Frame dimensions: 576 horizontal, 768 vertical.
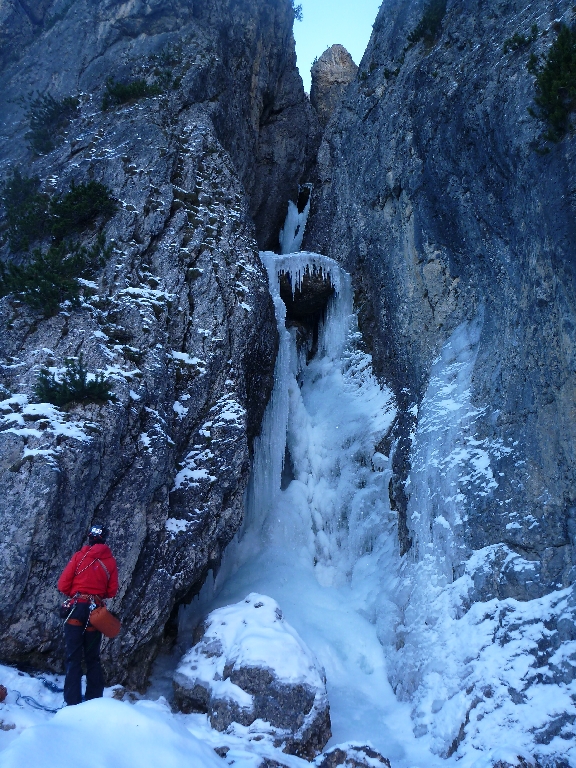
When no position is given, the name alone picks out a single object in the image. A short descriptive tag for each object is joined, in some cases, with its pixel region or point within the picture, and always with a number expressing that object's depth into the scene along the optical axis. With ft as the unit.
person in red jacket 21.61
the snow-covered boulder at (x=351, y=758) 21.26
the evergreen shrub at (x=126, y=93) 56.80
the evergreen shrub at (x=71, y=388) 30.86
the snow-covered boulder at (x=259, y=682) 25.55
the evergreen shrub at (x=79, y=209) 44.01
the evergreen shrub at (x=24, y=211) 44.55
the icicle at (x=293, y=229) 71.00
